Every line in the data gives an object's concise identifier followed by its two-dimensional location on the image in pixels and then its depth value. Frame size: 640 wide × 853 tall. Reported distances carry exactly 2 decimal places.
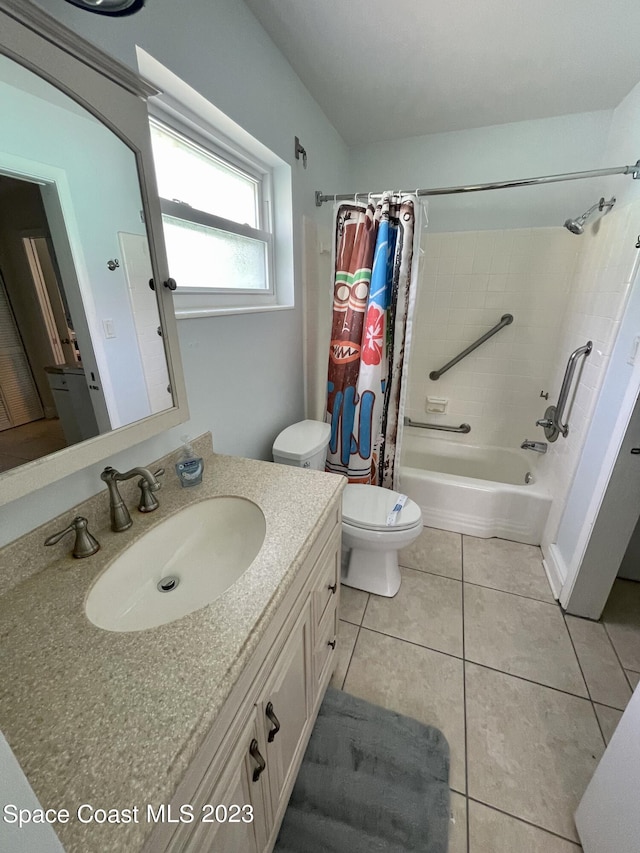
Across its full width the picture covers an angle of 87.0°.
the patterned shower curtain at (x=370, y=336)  1.65
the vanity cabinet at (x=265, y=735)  0.50
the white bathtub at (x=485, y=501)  1.94
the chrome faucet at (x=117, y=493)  0.83
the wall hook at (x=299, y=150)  1.53
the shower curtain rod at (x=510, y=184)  1.48
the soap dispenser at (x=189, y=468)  1.02
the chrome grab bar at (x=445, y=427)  2.53
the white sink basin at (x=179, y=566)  0.75
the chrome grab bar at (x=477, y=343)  2.23
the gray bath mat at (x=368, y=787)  0.93
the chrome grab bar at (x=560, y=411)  1.66
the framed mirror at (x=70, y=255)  0.64
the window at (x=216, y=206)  1.09
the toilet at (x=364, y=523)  1.50
